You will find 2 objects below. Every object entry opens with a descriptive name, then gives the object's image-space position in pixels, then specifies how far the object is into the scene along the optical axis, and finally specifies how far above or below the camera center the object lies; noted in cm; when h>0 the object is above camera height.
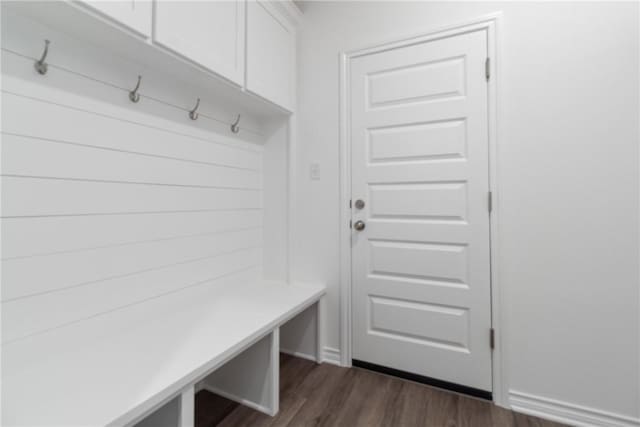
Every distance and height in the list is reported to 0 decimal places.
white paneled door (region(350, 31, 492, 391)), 161 +5
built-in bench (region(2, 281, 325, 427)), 80 -50
